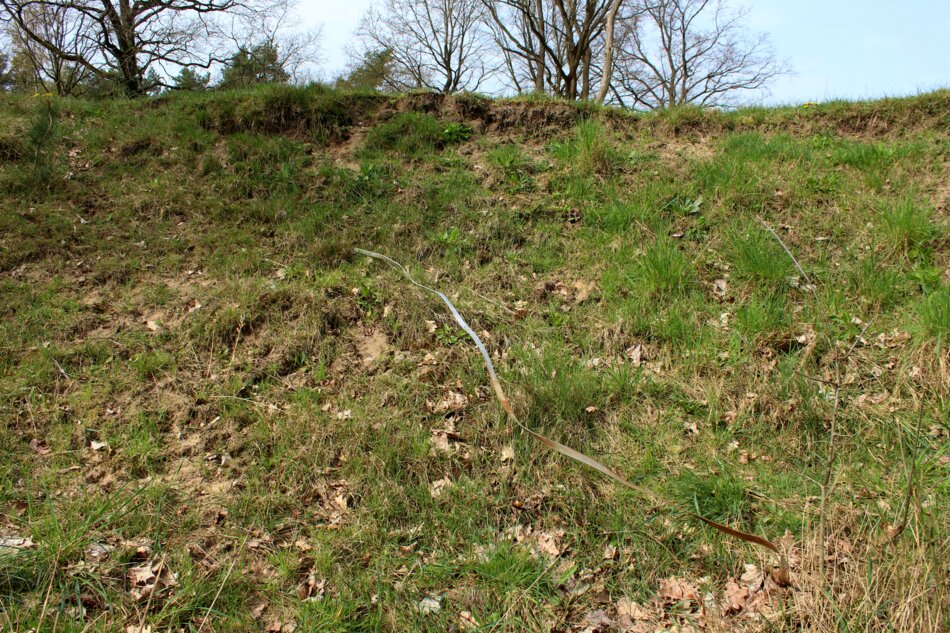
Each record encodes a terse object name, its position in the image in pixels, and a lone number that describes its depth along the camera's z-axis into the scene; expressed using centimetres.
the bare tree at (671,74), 2303
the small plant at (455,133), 715
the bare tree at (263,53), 1515
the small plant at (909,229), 467
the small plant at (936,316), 366
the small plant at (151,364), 423
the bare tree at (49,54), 1420
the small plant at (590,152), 636
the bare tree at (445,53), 2536
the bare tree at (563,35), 1509
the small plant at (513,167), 636
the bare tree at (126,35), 1205
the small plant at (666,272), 467
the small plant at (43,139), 628
